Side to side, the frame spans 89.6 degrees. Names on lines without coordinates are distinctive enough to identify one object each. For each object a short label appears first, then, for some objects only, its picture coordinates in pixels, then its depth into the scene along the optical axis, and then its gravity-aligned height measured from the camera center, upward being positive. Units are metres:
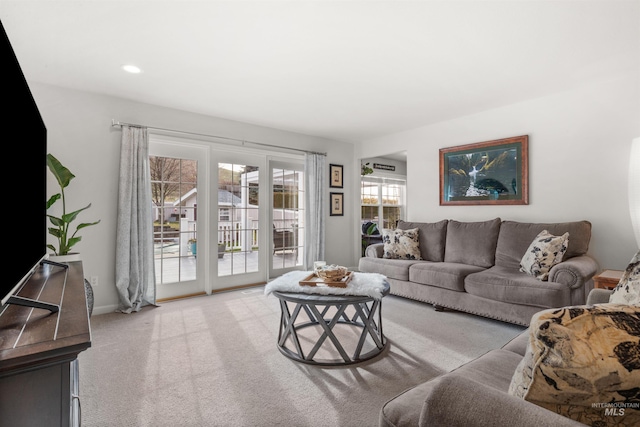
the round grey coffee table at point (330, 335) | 2.24 -0.96
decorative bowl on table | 2.51 -0.45
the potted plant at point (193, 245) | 4.16 -0.38
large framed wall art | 3.81 +0.56
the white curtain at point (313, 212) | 5.16 +0.07
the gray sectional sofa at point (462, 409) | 0.75 -0.48
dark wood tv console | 0.79 -0.38
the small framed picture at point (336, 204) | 5.57 +0.22
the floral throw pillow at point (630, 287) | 1.25 -0.28
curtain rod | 3.54 +1.05
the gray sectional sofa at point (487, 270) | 2.77 -0.56
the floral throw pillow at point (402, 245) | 4.20 -0.37
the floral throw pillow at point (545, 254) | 2.96 -0.35
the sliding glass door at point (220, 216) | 4.00 +0.00
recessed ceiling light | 2.82 +1.31
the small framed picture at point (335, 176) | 5.55 +0.70
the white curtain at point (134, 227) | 3.50 -0.12
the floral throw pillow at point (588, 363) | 0.70 -0.33
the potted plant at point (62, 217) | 2.94 -0.02
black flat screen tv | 1.08 +0.14
